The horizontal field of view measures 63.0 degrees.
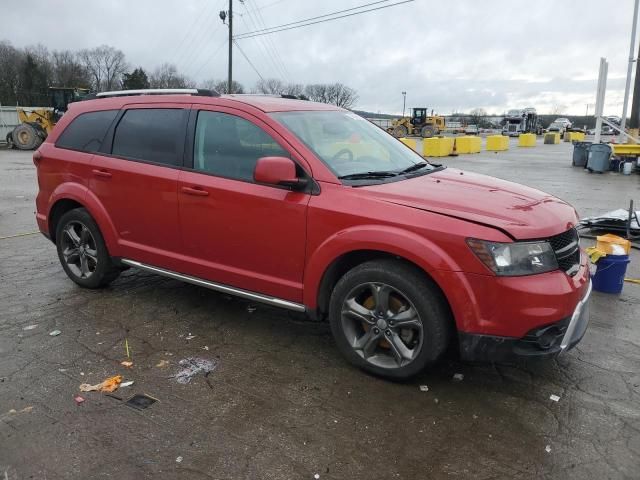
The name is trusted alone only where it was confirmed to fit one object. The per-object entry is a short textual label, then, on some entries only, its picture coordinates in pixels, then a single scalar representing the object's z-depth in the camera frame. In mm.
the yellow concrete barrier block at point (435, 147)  24875
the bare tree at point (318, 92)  86800
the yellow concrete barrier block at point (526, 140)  36781
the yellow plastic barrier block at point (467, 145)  27625
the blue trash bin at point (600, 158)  17641
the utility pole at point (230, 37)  36000
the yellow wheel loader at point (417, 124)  48294
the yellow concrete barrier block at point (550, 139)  41625
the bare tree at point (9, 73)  61500
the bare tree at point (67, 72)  71000
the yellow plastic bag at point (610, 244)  5066
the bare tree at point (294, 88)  74775
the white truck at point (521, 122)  59062
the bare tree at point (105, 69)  86750
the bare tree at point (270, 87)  72688
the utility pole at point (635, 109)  21031
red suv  3025
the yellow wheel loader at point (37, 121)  25234
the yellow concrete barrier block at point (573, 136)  45397
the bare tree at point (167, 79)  69212
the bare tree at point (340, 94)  89312
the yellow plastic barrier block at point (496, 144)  31438
